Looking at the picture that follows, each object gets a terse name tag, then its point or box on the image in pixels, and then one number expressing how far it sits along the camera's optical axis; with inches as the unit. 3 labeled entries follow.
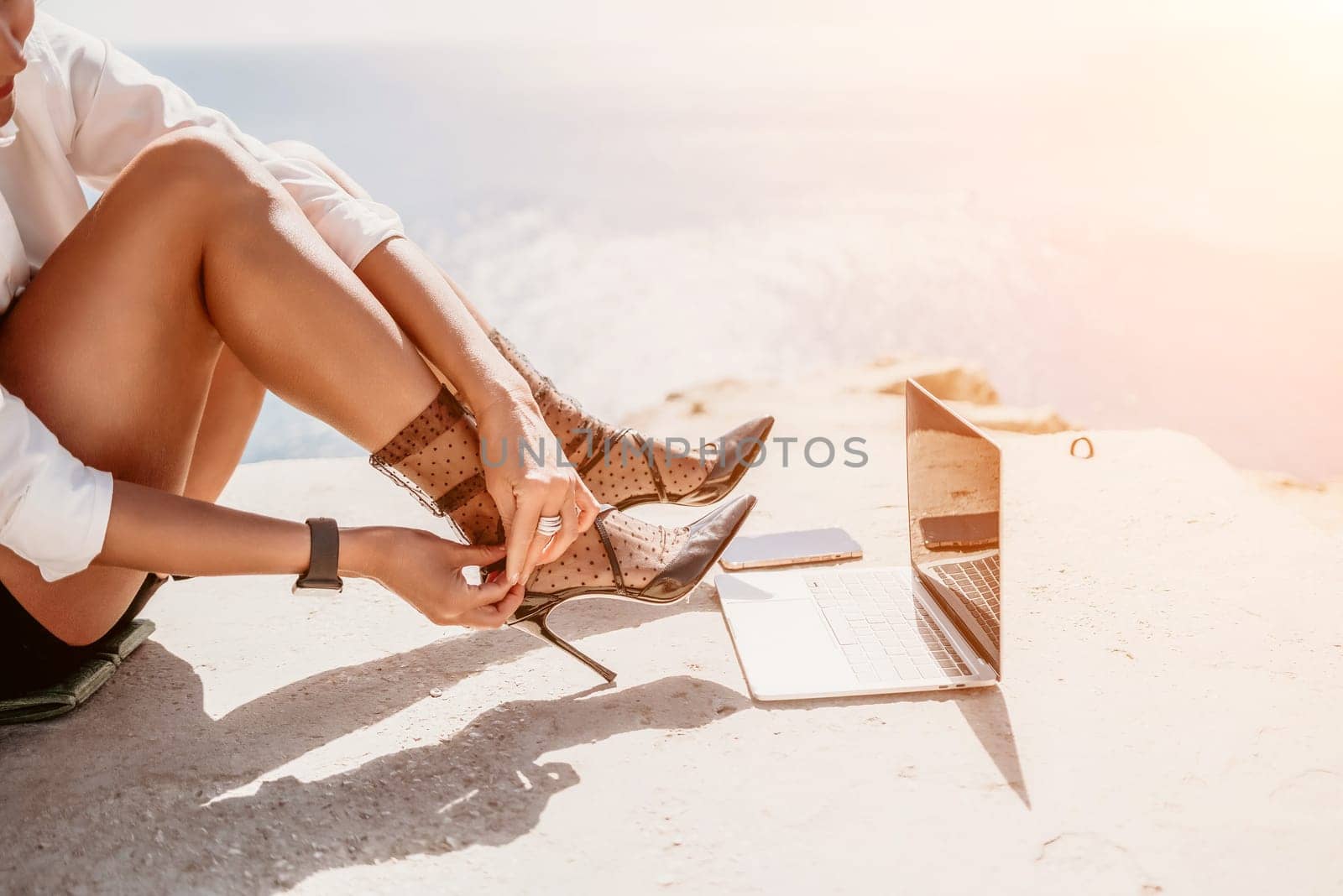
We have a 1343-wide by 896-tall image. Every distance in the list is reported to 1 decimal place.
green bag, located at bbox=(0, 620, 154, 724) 55.4
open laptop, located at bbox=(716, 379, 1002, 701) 53.9
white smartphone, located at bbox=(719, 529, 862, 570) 74.4
